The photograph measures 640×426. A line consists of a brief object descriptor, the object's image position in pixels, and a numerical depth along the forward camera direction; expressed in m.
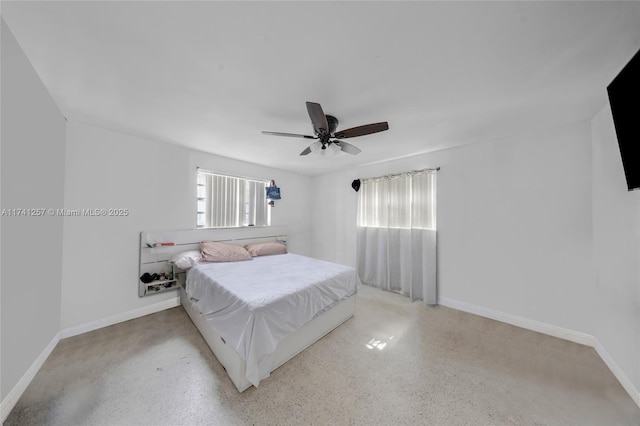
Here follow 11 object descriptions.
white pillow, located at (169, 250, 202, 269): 2.82
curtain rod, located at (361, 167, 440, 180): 3.28
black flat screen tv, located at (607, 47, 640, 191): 1.18
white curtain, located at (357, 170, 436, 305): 3.34
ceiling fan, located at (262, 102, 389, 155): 1.68
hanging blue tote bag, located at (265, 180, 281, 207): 4.18
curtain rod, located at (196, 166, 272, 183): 3.41
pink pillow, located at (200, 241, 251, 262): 3.06
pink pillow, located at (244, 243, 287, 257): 3.66
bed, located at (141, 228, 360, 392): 1.68
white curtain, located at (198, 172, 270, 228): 3.53
